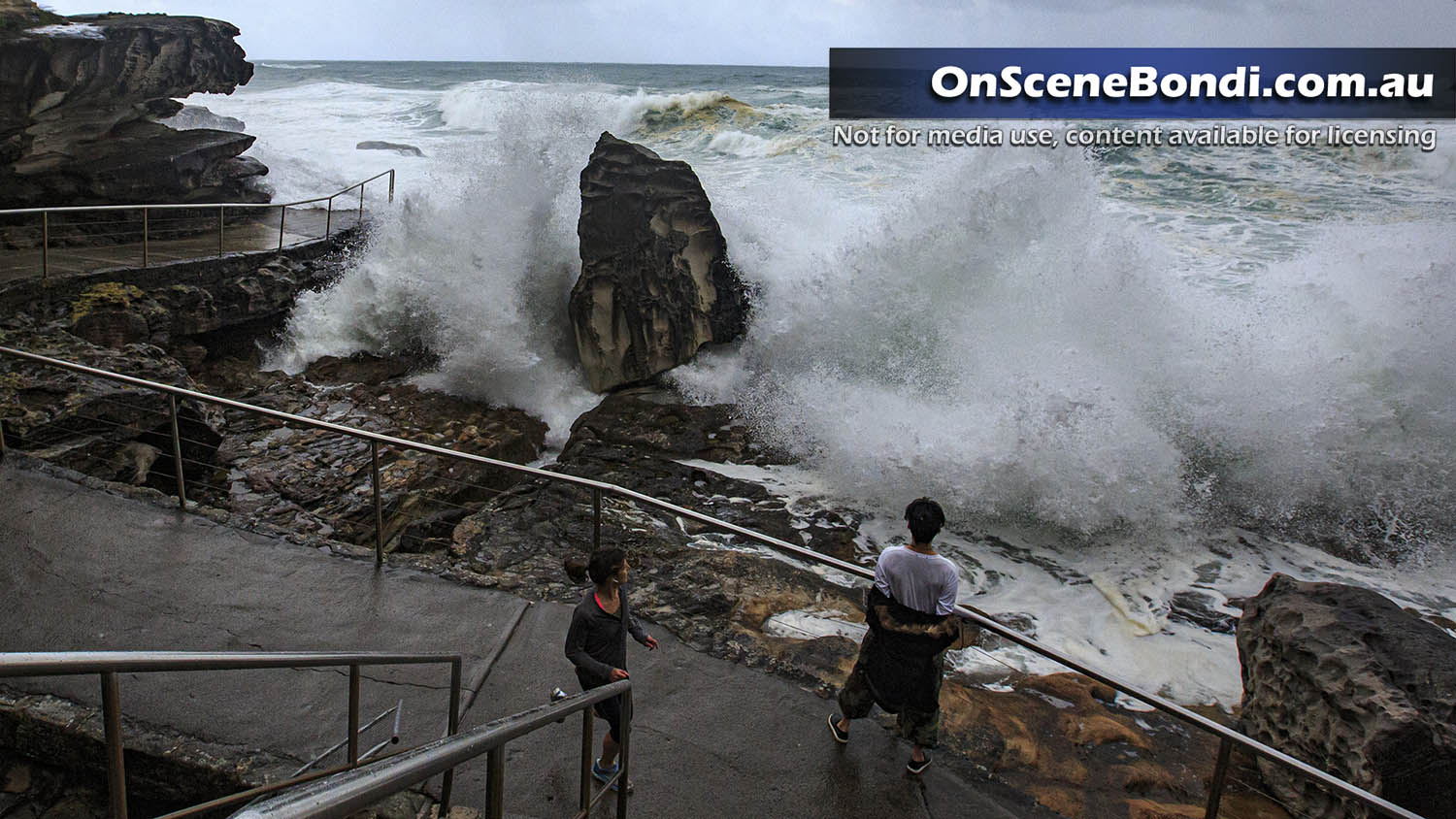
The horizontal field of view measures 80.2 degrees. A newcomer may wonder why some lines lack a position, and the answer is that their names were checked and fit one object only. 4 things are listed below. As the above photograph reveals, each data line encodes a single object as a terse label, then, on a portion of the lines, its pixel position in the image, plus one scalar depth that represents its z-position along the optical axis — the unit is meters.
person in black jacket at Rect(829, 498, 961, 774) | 3.14
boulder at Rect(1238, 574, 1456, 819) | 3.46
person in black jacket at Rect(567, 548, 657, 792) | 3.11
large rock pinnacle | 10.28
